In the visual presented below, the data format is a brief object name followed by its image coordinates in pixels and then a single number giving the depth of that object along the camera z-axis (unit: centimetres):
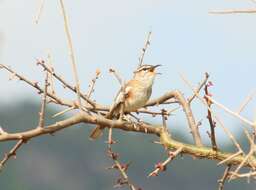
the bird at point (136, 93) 1100
